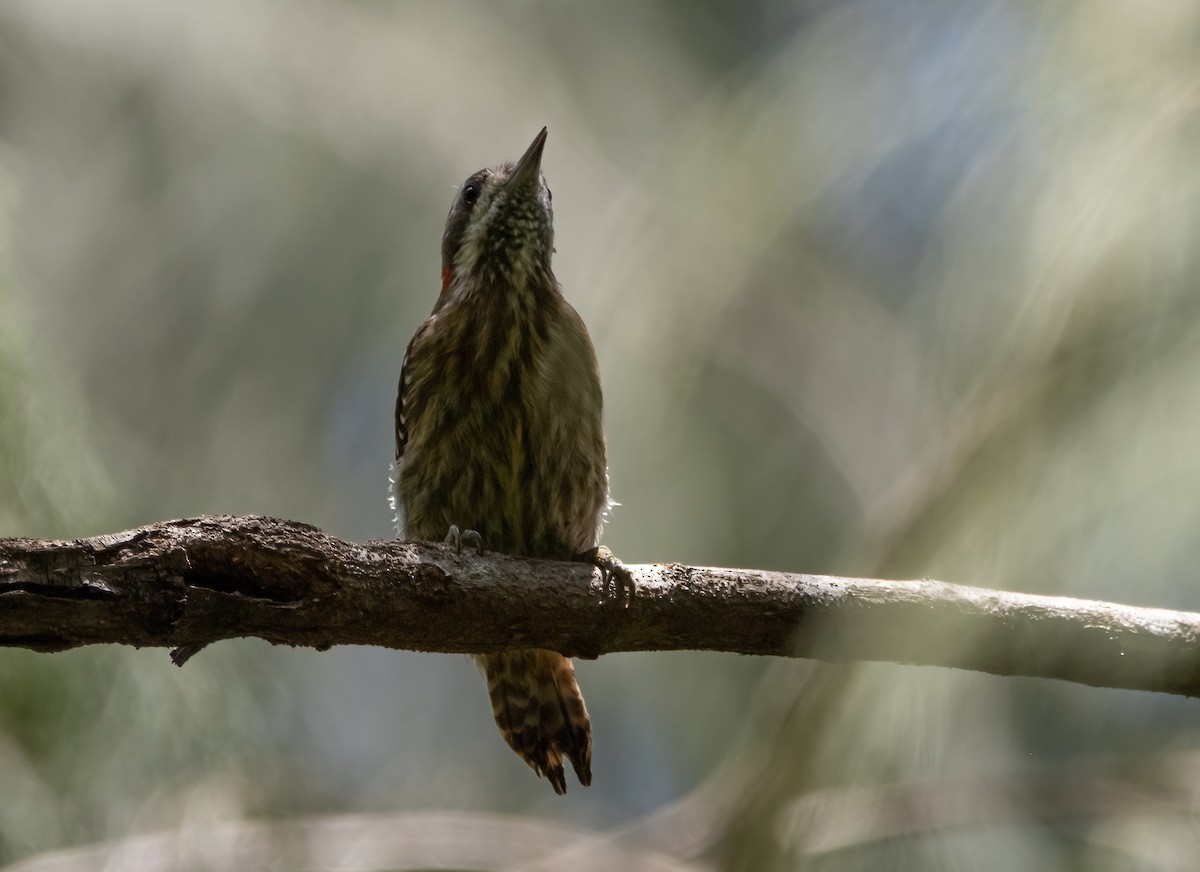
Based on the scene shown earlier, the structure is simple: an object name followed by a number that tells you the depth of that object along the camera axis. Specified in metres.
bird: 3.97
